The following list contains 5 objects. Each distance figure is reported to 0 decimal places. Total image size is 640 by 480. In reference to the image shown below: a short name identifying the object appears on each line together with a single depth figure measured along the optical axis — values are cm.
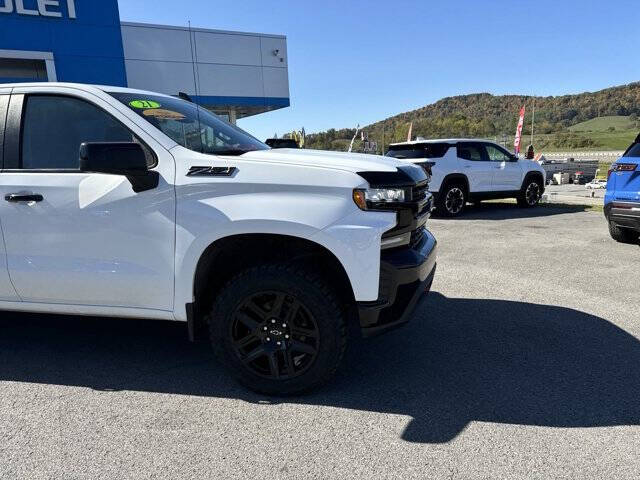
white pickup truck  264
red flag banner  1948
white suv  1082
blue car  628
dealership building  1345
